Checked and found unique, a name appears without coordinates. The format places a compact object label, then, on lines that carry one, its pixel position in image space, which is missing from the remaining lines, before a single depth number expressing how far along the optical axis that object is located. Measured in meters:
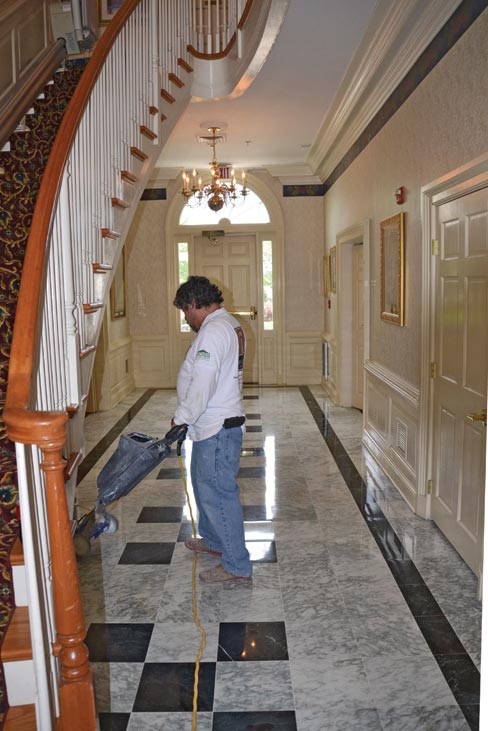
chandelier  7.41
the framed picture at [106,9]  6.72
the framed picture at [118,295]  9.22
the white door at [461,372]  3.44
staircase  1.77
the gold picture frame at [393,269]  4.98
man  3.35
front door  10.20
